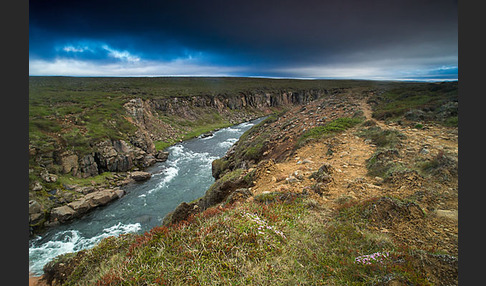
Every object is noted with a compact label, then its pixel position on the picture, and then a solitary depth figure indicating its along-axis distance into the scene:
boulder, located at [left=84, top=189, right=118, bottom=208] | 17.12
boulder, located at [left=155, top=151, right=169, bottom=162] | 28.90
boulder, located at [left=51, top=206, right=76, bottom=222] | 15.22
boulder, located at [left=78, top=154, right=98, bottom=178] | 21.19
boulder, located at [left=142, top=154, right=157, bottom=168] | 26.50
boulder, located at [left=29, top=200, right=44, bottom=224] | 14.38
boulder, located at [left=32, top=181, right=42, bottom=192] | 16.50
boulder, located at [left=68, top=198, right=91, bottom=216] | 16.03
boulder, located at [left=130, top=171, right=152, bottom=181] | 22.23
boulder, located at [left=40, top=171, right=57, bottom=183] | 17.89
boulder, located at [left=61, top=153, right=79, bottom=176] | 20.26
